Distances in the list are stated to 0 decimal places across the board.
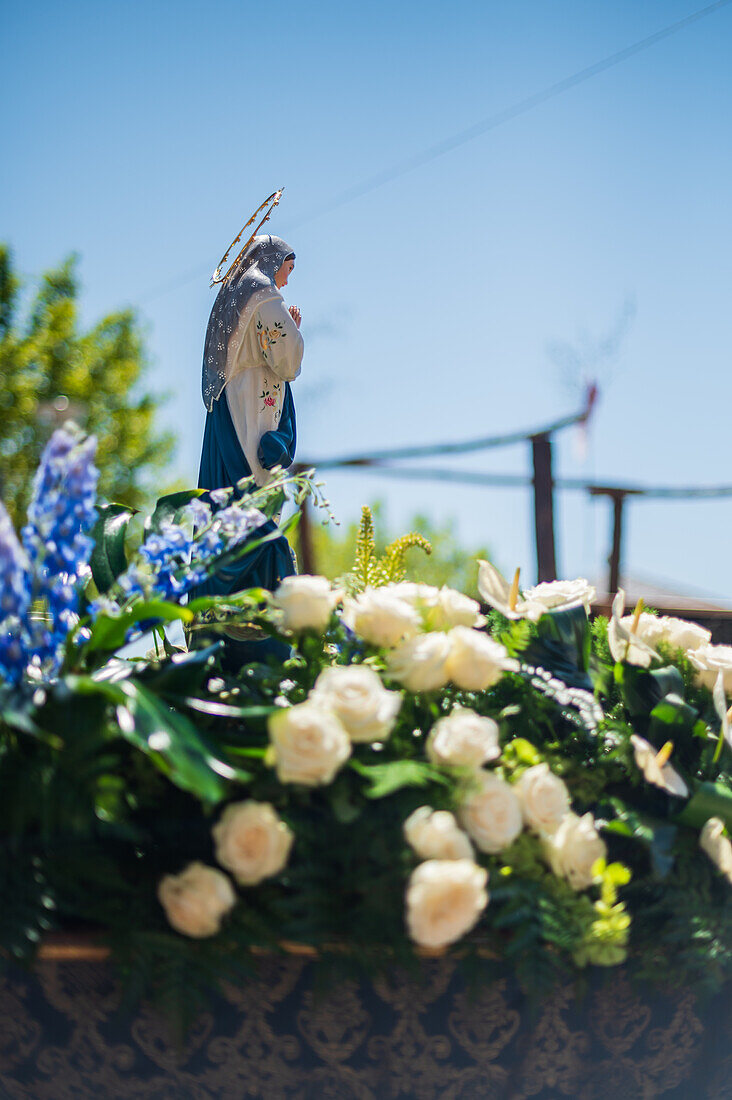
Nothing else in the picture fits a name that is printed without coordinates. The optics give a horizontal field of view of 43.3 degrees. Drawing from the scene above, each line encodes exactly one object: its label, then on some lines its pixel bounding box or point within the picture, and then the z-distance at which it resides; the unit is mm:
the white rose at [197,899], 1355
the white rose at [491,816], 1479
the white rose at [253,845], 1378
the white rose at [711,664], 2055
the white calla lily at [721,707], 1832
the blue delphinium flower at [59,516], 1477
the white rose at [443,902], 1334
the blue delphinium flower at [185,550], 1675
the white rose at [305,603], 1693
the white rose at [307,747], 1358
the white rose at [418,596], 1856
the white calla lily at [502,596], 2023
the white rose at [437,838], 1421
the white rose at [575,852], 1543
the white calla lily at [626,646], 1951
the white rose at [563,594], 2078
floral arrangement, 1379
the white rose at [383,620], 1669
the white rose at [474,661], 1619
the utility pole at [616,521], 4590
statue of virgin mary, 2916
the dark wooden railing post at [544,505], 4418
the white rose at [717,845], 1650
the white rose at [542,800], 1561
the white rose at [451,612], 1844
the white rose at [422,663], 1604
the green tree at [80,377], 11750
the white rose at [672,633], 2154
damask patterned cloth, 1468
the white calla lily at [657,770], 1692
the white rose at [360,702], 1445
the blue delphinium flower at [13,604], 1381
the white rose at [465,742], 1496
